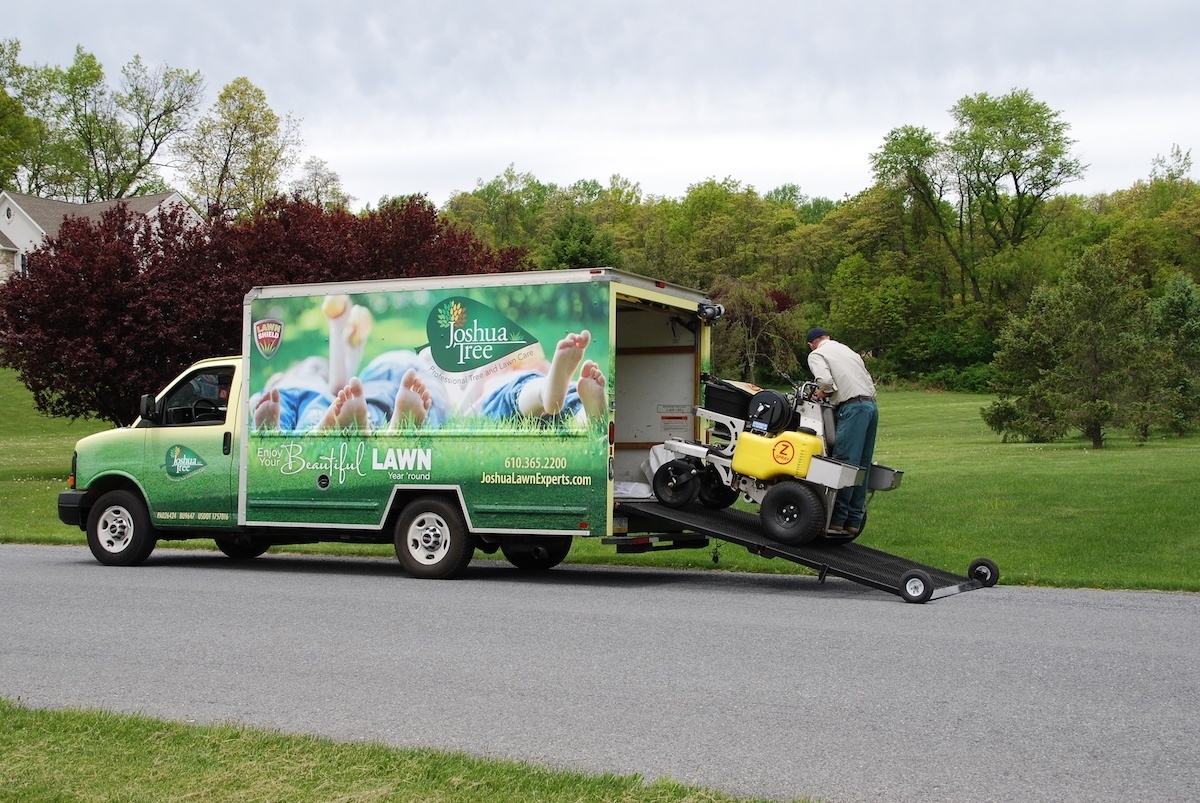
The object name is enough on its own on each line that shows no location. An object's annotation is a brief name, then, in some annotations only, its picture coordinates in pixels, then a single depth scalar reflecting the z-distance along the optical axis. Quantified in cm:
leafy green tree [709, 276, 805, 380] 5209
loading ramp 1042
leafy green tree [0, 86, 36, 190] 6800
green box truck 1162
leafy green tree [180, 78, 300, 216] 6388
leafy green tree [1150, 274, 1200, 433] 3481
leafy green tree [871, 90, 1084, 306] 7788
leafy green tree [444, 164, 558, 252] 9125
